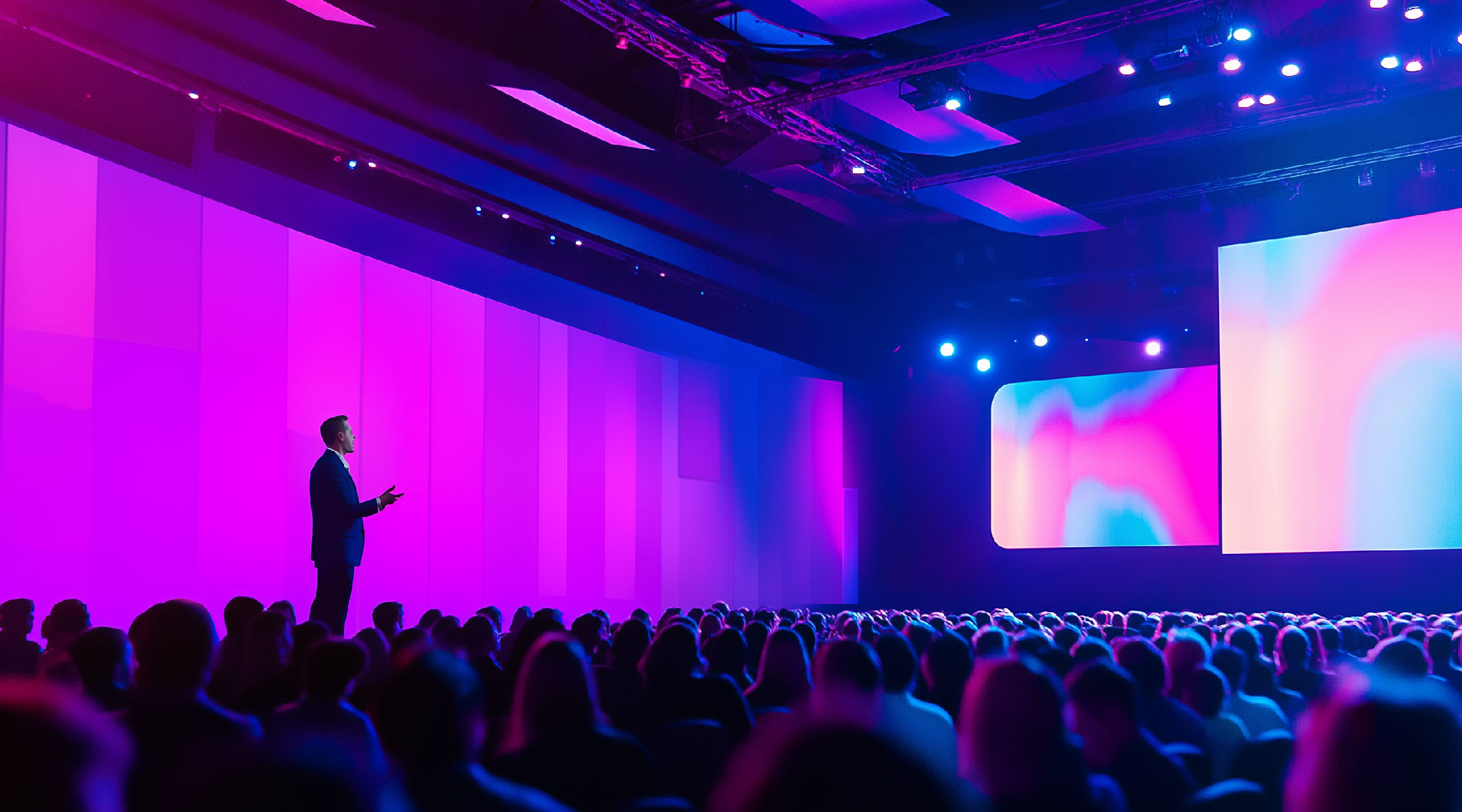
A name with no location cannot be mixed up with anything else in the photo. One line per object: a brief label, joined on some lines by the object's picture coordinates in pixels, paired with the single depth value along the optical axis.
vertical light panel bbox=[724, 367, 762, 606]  17.16
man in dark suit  7.59
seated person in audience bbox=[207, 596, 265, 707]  5.57
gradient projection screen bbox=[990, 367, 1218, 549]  17.23
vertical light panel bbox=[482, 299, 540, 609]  13.64
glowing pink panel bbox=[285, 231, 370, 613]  11.28
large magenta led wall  9.59
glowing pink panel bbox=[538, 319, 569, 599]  14.27
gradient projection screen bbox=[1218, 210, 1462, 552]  12.98
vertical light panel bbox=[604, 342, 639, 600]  15.13
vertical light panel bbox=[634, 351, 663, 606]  15.54
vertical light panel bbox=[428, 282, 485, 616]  12.98
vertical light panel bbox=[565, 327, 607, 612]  14.62
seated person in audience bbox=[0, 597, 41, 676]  6.14
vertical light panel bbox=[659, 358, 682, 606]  15.93
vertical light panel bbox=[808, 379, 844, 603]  18.44
